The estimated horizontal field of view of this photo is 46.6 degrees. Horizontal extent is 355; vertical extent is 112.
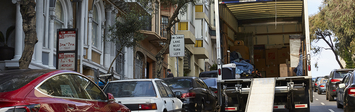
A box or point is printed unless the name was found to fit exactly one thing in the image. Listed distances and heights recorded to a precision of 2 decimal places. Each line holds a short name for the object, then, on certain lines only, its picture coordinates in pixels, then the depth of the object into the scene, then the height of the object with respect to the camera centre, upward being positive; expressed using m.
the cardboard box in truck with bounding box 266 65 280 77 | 14.09 -0.39
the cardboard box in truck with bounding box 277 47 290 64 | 13.81 +0.19
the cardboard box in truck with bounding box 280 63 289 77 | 12.87 -0.33
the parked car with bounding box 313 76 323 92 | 36.24 -2.15
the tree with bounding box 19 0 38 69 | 8.35 +0.67
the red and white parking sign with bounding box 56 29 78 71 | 10.66 +0.30
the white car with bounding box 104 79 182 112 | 8.34 -0.76
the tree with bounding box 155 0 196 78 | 17.88 +0.88
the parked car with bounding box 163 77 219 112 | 11.67 -0.99
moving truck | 11.20 +0.28
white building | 13.29 +1.19
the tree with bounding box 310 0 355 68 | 28.77 +2.84
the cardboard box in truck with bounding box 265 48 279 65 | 14.30 +0.13
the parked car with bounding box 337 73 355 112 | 10.67 -0.97
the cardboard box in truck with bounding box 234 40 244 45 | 14.18 +0.62
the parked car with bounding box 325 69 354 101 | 20.22 -0.96
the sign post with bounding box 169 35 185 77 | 19.30 +0.62
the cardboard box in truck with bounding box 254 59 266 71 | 14.69 -0.19
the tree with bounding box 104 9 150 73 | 17.41 +1.32
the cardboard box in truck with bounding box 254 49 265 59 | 14.90 +0.21
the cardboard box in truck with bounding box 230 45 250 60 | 13.89 +0.33
